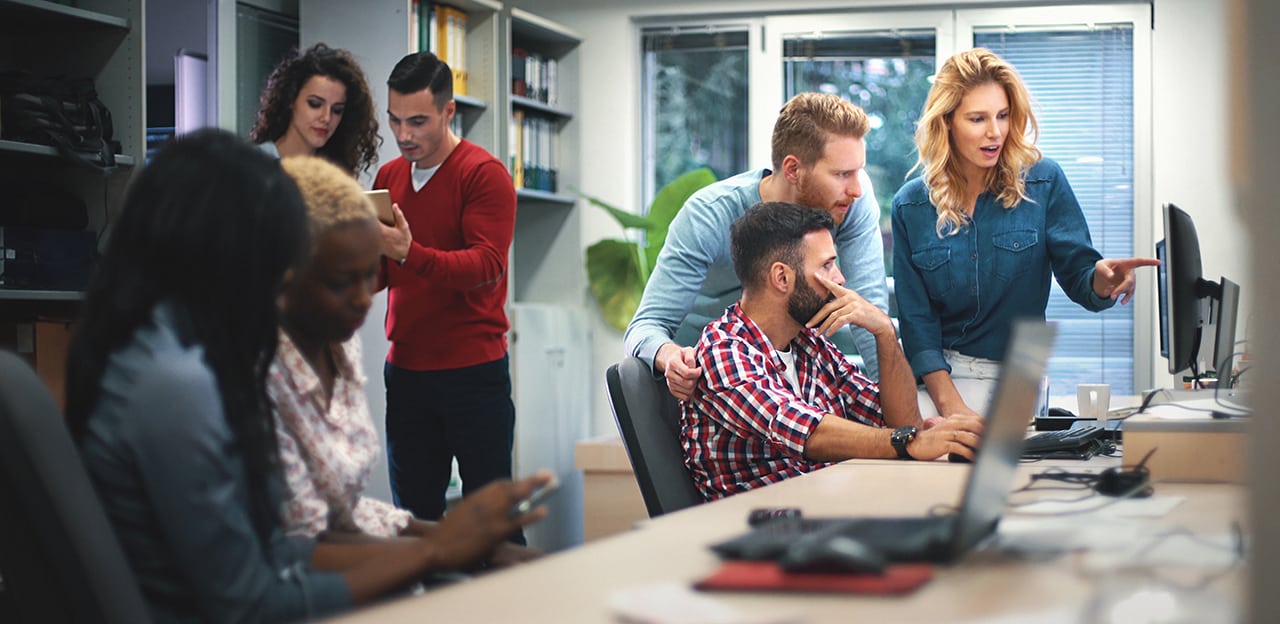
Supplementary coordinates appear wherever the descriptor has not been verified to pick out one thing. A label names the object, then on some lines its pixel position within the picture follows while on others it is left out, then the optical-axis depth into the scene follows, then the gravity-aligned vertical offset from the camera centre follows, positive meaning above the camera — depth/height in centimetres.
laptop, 114 -23
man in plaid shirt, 213 -16
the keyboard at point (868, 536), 118 -25
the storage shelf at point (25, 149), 306 +39
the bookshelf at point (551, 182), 540 +52
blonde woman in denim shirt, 282 +14
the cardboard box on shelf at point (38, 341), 325 -10
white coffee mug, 290 -25
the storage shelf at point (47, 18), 320 +77
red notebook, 107 -25
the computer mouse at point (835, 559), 110 -24
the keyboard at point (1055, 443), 220 -26
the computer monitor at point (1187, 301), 253 -1
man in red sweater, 318 -6
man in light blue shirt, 271 +21
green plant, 518 +19
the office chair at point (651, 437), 215 -25
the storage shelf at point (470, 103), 472 +76
